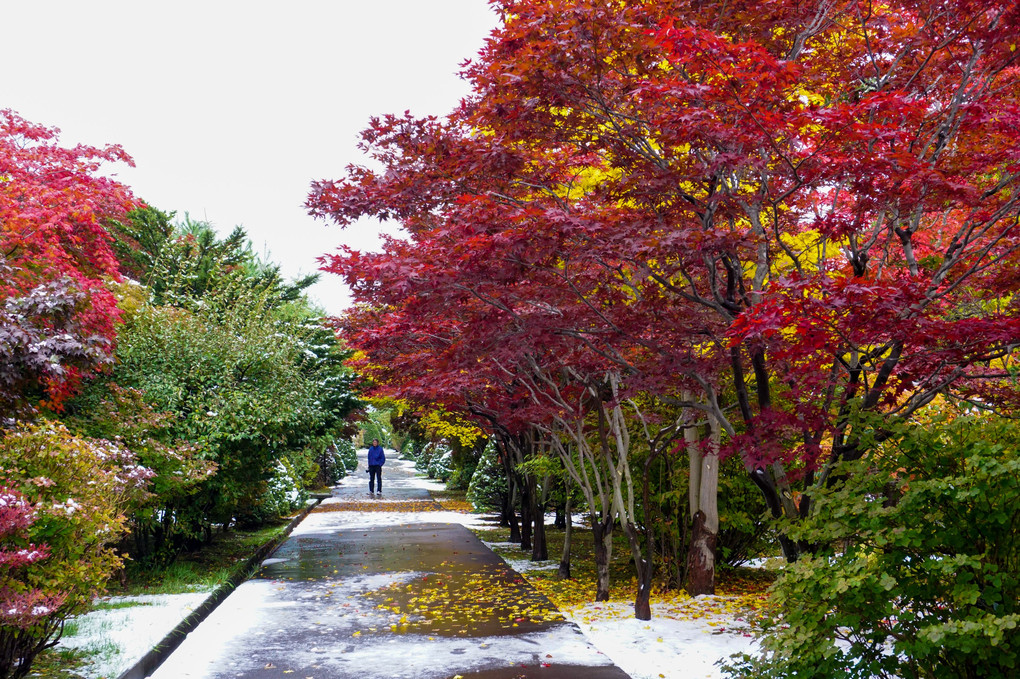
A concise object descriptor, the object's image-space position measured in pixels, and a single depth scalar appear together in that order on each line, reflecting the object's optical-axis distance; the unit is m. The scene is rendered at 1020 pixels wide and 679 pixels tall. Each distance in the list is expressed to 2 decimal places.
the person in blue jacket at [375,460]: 29.55
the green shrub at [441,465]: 39.38
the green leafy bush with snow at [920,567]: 3.70
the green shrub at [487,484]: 22.14
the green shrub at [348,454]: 50.18
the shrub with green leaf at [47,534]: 5.20
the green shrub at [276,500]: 17.30
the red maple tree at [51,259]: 6.88
